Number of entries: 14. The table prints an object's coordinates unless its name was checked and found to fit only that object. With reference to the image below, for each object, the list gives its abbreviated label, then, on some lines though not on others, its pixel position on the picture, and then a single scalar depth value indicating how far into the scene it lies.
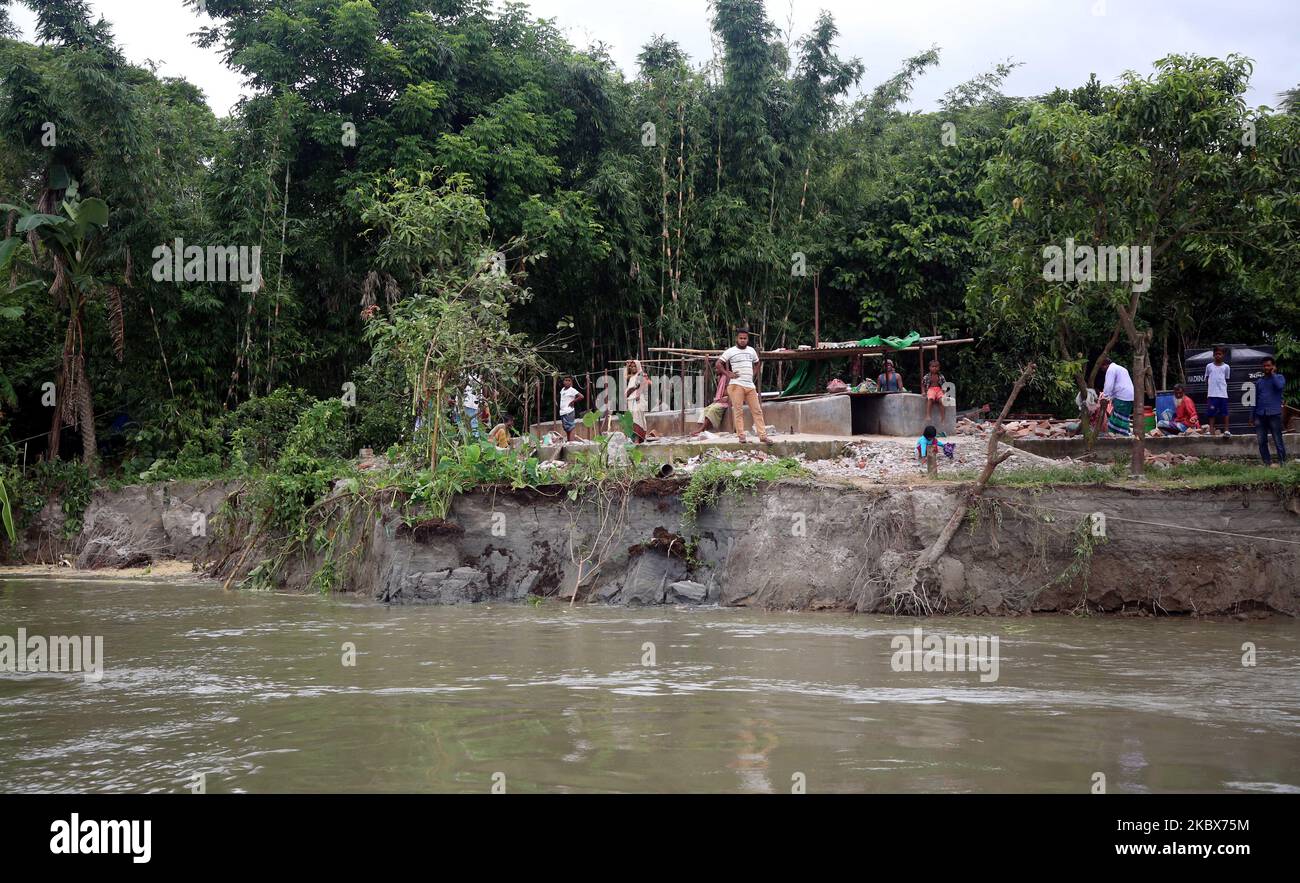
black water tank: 18.36
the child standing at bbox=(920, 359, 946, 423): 17.92
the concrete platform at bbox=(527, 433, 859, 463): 15.19
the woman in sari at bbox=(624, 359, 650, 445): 18.14
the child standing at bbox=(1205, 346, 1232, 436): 17.39
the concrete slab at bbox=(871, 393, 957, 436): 18.42
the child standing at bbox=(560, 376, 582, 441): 18.58
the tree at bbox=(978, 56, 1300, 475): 12.52
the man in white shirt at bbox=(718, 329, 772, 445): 14.84
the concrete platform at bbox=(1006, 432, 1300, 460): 16.08
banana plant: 18.39
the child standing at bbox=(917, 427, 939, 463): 13.94
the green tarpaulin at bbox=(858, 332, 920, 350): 18.52
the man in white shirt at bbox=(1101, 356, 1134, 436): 16.88
